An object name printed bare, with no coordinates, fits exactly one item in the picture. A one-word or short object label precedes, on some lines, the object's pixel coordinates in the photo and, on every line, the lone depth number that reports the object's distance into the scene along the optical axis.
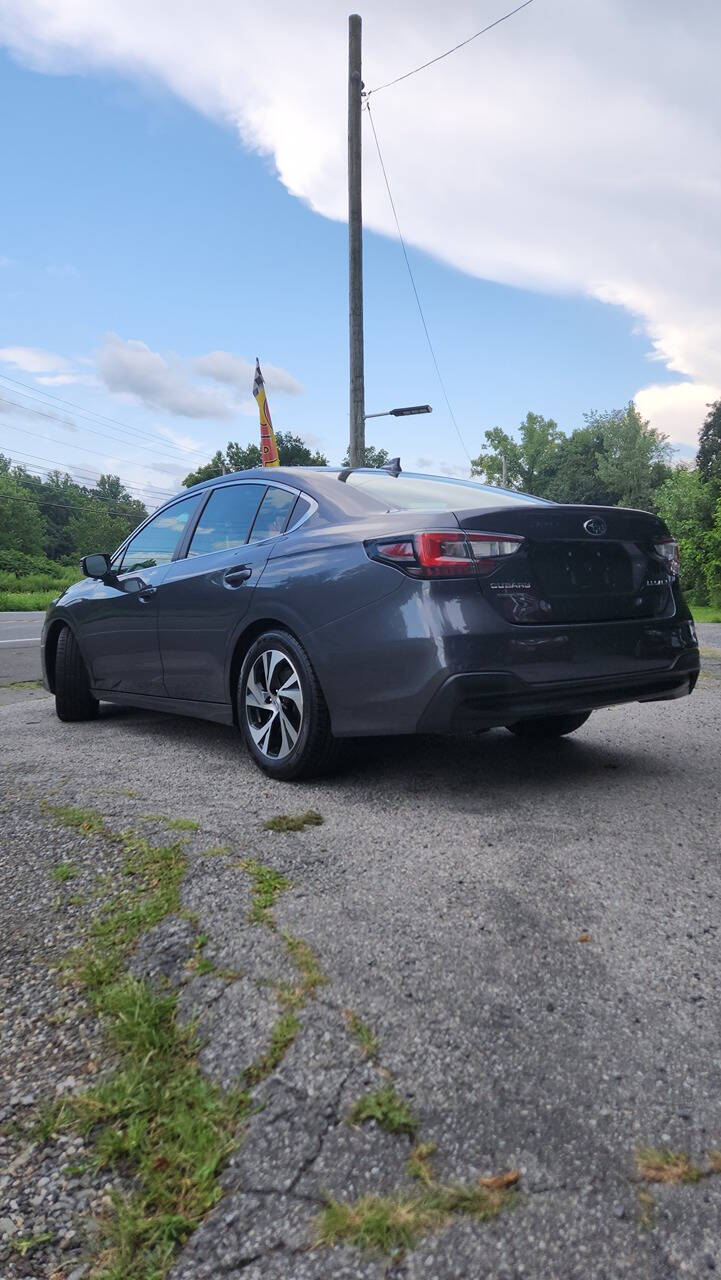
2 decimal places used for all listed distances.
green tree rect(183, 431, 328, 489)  74.94
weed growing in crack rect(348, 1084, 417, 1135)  1.51
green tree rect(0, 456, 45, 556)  76.81
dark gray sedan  3.32
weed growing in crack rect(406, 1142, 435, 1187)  1.39
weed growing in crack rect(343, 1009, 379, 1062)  1.71
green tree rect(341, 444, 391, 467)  94.12
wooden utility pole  14.72
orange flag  17.03
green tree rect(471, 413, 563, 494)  88.06
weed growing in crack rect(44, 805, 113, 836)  3.15
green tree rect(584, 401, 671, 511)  76.19
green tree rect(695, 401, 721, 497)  63.38
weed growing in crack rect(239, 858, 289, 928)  2.33
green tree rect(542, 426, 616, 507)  79.19
